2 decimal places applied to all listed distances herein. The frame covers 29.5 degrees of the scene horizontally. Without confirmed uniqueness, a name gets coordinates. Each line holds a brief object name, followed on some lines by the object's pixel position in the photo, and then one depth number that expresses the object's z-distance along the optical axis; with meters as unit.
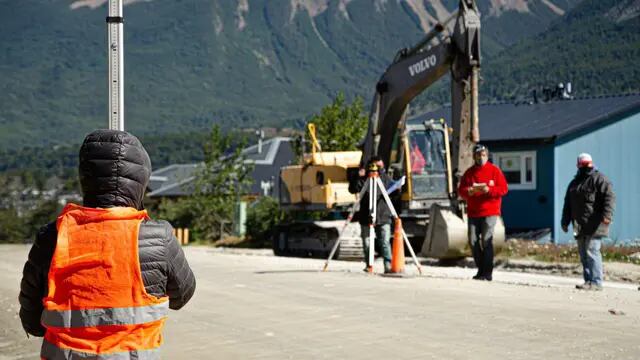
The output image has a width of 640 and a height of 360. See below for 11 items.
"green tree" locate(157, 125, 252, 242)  42.03
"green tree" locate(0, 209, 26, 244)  60.25
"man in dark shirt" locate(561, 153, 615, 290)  15.45
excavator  23.39
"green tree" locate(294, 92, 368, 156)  38.75
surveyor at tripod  17.62
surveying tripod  17.67
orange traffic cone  17.27
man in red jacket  16.83
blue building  33.69
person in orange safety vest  5.16
